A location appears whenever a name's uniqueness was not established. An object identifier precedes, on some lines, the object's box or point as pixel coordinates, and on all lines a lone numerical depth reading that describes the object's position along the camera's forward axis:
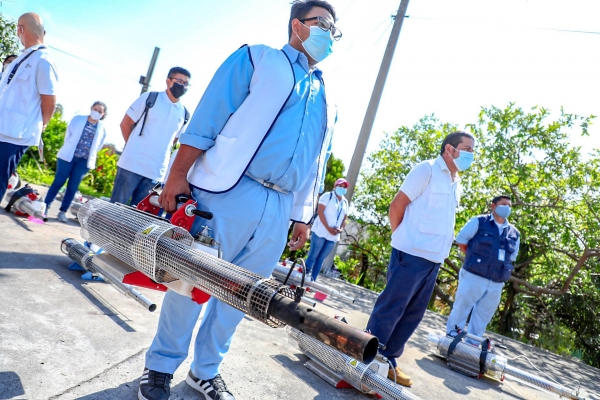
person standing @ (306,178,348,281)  7.88
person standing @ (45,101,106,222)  6.50
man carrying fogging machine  2.17
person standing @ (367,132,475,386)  3.51
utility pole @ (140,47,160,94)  13.13
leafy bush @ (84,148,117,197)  13.73
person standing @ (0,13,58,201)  3.83
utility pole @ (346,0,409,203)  10.77
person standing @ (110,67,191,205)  4.57
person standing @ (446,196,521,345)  5.63
